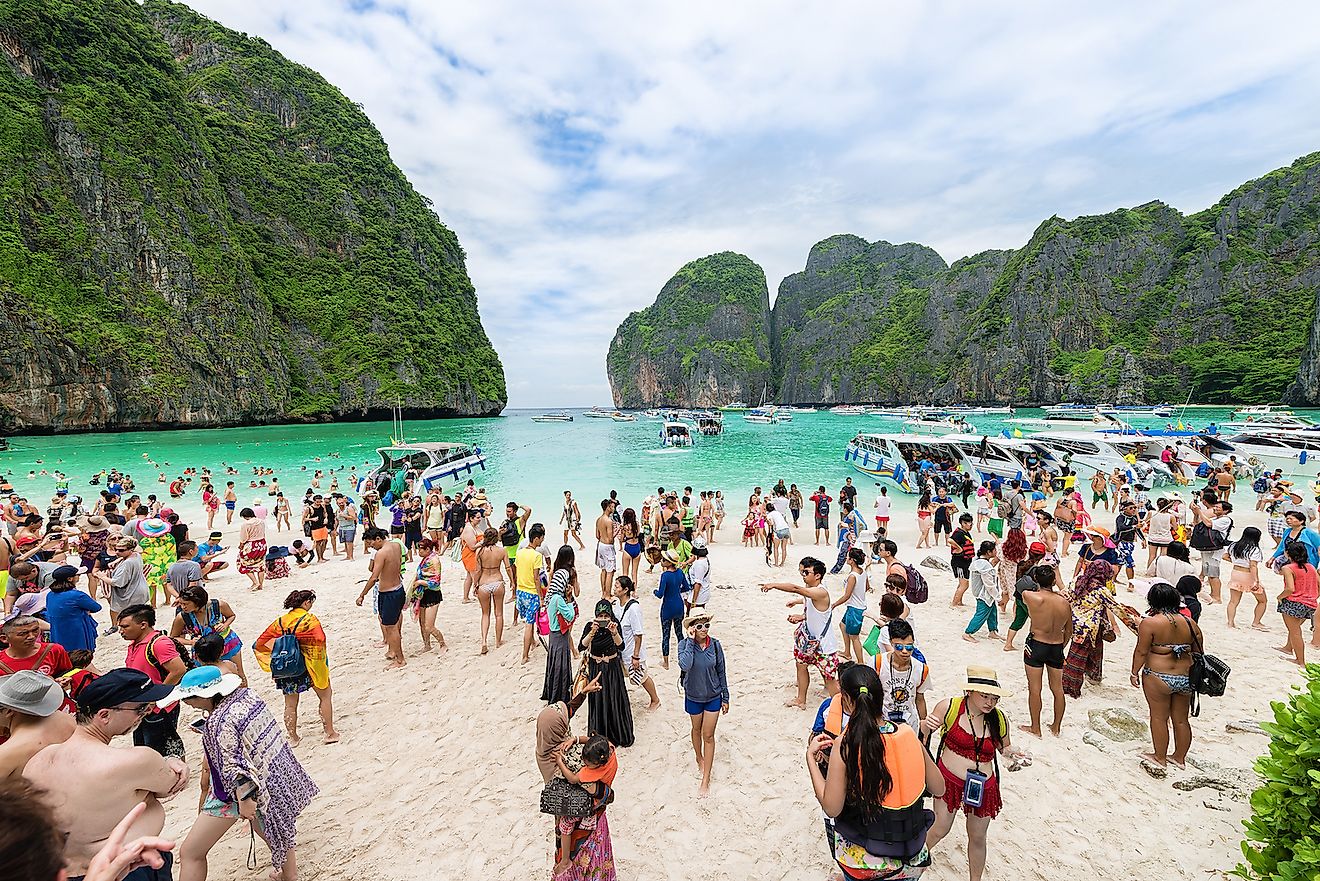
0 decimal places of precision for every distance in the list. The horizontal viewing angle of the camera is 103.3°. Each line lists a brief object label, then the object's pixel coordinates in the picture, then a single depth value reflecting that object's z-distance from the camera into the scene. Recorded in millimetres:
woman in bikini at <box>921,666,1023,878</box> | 3006
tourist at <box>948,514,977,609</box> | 8227
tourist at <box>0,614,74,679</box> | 3735
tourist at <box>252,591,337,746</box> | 4797
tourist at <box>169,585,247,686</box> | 4875
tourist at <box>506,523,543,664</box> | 6605
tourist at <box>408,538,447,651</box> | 6763
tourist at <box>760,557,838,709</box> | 4977
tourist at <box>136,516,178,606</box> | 8750
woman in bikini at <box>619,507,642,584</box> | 8500
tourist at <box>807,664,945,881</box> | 2455
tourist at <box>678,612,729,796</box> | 4137
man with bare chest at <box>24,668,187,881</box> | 2225
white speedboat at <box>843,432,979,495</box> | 20859
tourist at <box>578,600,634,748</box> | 4172
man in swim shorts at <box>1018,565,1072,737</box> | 4738
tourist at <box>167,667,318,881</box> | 3053
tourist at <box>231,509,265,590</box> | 10094
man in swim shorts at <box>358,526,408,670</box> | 6266
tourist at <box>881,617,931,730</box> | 3844
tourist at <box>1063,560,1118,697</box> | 5305
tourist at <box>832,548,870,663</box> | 5680
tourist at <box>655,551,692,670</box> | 6270
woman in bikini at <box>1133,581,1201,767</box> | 4074
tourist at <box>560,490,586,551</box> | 13414
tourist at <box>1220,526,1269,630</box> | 7039
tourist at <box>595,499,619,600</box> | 8812
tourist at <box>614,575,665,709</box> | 5172
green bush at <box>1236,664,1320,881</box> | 2121
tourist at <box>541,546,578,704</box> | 4941
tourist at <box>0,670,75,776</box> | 2377
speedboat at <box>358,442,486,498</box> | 19247
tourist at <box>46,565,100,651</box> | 5074
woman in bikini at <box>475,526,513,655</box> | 7066
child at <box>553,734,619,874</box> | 2863
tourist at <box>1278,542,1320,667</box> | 5922
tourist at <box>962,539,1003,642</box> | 6953
